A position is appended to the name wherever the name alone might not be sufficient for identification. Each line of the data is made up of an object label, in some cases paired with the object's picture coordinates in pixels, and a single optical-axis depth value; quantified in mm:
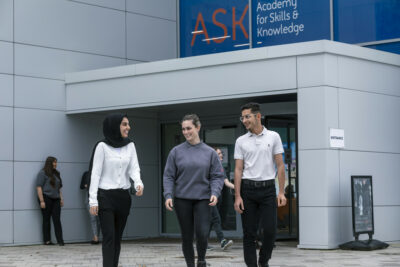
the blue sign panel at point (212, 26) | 17281
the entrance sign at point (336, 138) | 12195
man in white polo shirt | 7684
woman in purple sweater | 7664
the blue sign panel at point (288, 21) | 15836
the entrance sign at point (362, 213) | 12086
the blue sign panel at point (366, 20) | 14859
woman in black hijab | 7211
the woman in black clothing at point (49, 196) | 14906
